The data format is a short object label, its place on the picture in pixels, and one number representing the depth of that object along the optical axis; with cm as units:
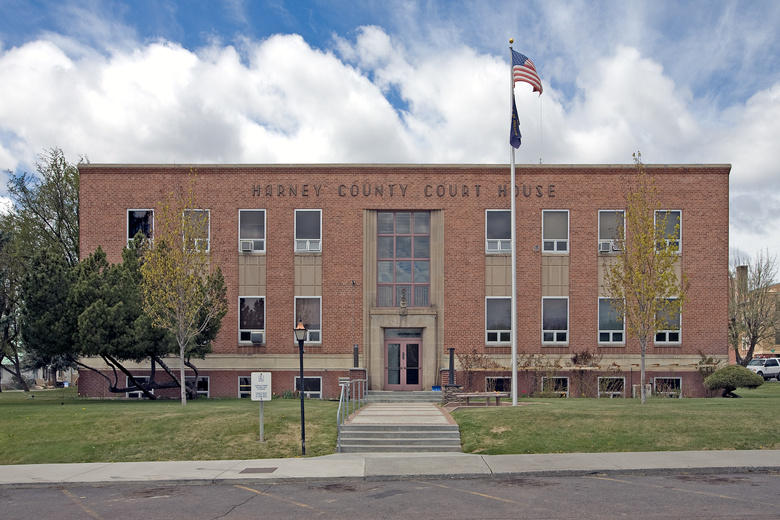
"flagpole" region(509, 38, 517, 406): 2225
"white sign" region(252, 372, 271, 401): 1814
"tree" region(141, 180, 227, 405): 2352
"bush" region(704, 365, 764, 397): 2750
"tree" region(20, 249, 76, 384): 2455
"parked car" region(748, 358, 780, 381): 4950
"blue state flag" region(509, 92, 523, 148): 2258
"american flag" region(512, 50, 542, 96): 2255
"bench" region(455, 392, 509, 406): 2308
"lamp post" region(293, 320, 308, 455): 1744
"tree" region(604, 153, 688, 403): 2331
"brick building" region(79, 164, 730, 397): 3062
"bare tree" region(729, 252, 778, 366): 4919
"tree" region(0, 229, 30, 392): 3084
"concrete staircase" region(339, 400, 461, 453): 1795
